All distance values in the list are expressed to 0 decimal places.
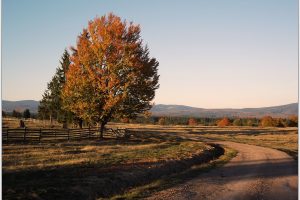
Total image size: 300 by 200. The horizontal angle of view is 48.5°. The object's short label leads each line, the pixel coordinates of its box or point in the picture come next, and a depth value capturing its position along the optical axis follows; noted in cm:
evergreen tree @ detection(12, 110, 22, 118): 10644
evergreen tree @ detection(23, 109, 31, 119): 9789
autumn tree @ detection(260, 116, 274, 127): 12419
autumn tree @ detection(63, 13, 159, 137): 3369
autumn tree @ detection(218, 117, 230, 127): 13750
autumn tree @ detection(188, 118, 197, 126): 15532
